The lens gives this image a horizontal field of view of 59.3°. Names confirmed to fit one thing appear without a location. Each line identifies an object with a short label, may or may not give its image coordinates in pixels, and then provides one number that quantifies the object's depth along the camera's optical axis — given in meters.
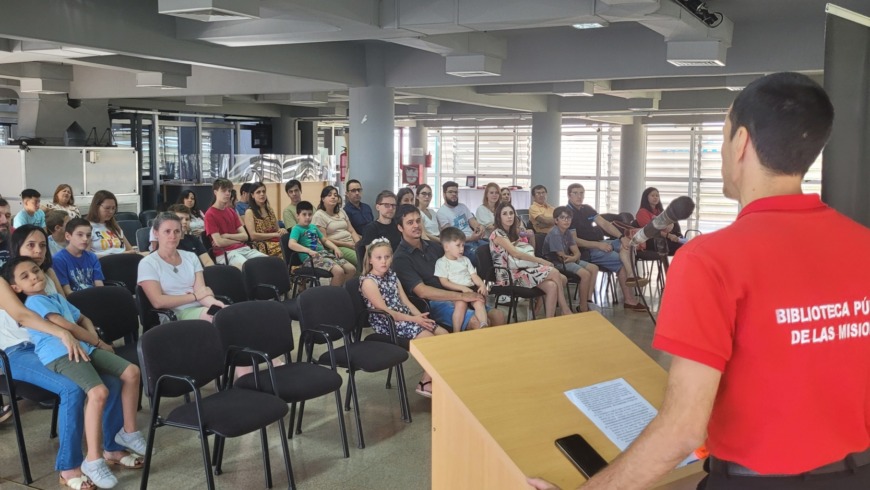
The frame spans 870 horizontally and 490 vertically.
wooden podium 1.80
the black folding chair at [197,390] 3.47
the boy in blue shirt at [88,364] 3.82
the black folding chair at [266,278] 6.21
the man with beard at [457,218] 9.07
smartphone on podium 1.70
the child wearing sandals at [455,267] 5.93
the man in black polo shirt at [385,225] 7.30
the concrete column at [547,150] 14.27
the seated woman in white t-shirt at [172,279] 4.99
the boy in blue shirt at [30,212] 7.79
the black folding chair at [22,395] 3.86
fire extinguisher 18.41
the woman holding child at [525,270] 7.44
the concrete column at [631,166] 16.91
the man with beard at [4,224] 6.14
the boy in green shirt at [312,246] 7.64
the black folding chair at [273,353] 4.02
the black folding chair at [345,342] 4.58
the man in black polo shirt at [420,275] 5.70
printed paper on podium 1.86
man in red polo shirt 1.28
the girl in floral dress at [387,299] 5.20
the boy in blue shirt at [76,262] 5.27
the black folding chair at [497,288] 7.18
